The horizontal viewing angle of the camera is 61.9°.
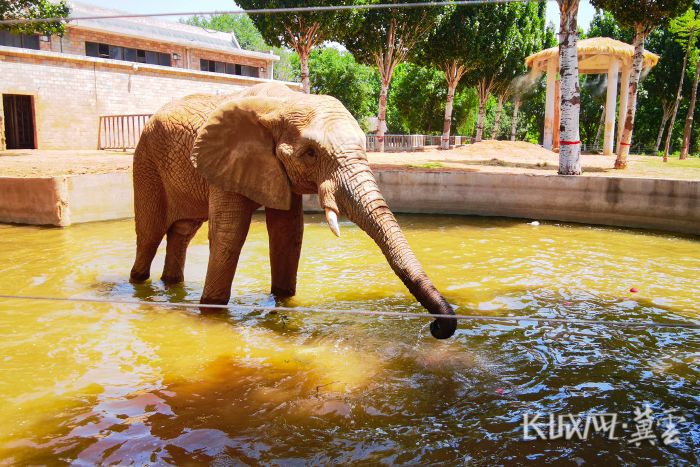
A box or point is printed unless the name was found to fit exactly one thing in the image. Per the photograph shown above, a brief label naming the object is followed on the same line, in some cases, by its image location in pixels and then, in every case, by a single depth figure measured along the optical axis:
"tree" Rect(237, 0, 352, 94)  21.47
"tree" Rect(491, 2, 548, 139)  33.59
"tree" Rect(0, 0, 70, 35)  14.70
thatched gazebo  22.09
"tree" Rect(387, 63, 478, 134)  43.22
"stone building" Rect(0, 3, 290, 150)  21.89
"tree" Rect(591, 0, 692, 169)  15.71
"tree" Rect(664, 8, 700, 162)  19.88
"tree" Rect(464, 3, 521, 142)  28.41
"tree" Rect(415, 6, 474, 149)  27.84
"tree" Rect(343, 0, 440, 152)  24.11
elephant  4.65
